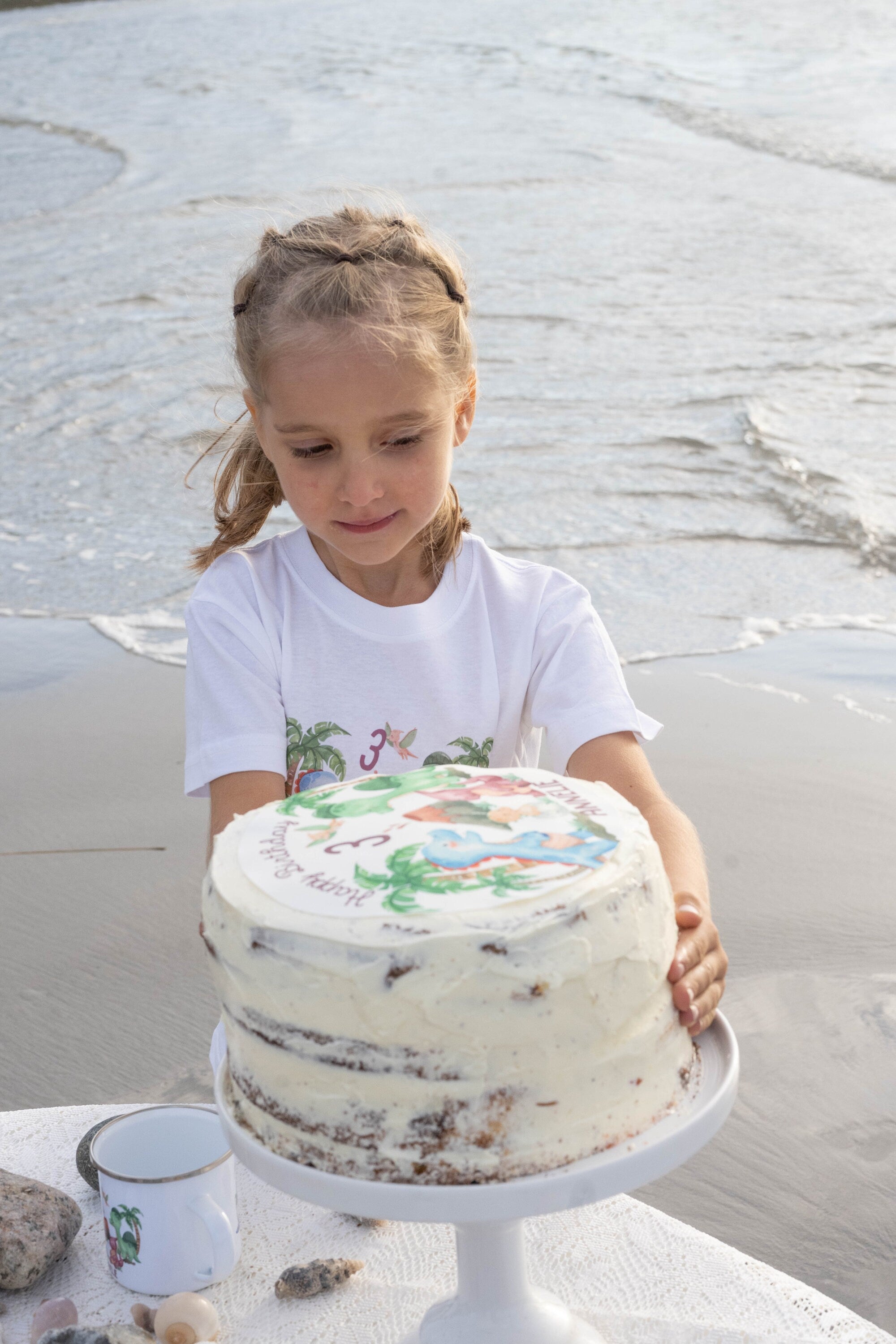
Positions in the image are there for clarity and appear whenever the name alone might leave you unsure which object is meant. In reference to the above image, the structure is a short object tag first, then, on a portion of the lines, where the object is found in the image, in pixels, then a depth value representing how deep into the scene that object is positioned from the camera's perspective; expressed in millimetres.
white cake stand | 1114
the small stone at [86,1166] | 2135
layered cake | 1109
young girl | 1715
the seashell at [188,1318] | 1783
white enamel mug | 1830
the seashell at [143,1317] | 1807
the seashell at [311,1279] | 1901
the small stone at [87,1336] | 1648
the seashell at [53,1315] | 1771
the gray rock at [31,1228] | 1889
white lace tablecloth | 1801
